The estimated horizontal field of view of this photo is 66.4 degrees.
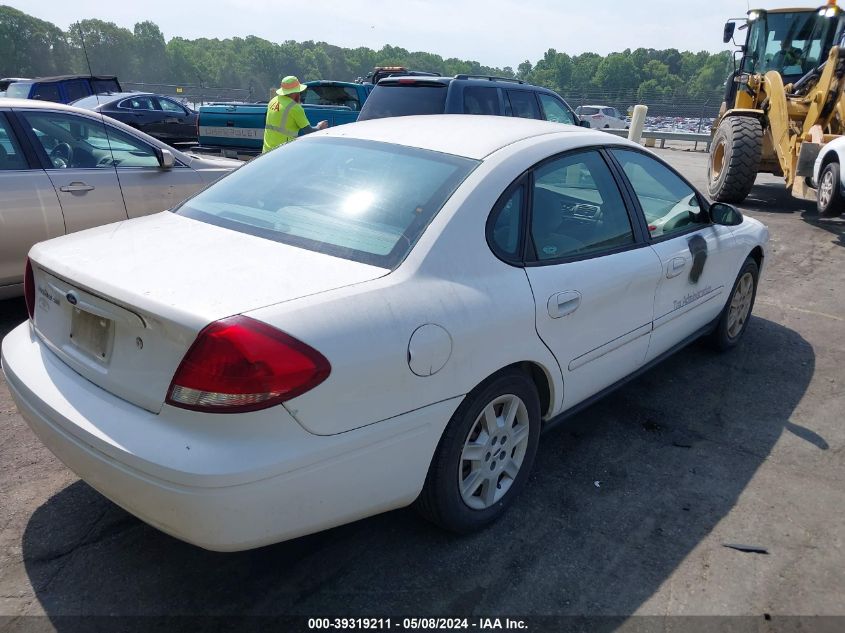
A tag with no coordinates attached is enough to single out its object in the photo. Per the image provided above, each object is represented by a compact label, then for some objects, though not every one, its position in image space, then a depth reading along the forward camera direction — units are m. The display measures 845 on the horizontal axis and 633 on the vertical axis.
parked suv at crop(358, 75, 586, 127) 7.58
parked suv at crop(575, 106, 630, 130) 31.63
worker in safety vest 7.87
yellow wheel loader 9.11
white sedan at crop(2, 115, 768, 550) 1.95
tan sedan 4.62
